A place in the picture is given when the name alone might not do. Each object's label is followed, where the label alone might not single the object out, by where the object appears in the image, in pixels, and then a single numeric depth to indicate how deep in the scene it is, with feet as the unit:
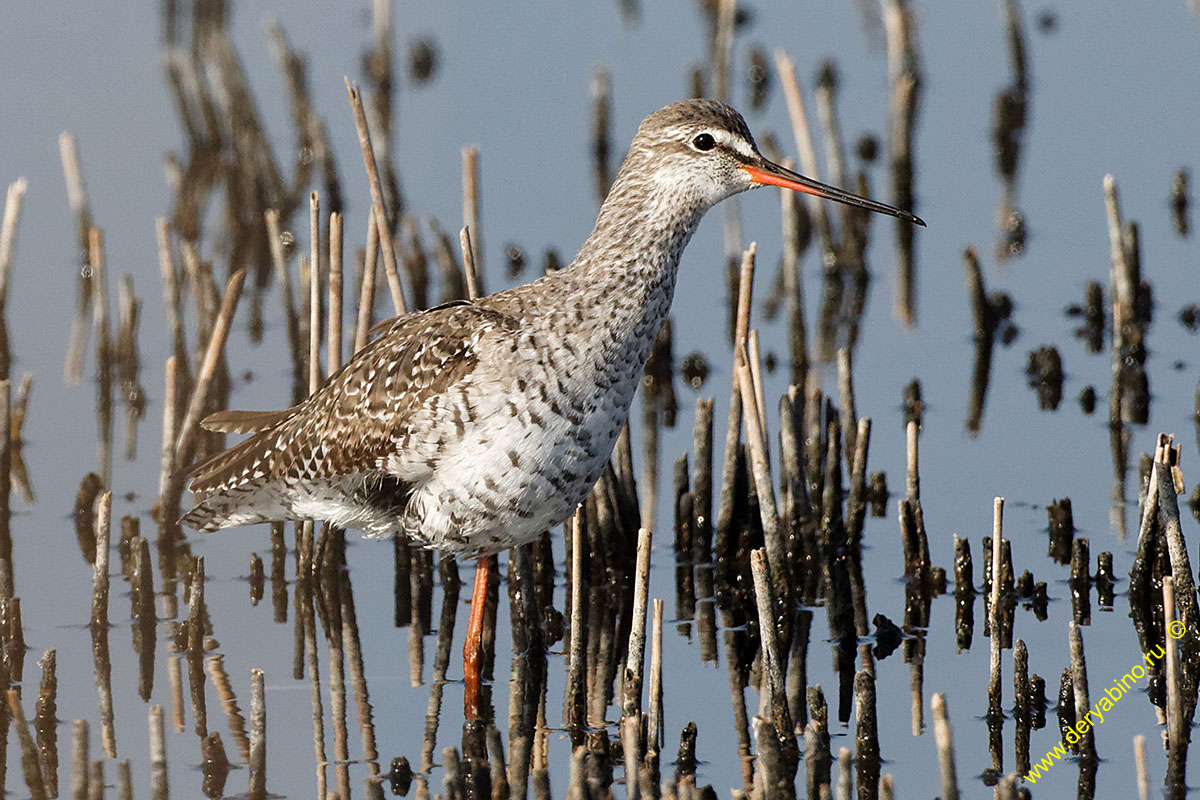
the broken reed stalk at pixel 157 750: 39.27
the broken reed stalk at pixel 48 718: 44.68
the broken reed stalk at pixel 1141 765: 35.94
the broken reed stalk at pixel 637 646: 42.42
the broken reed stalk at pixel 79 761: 41.14
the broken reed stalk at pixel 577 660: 46.68
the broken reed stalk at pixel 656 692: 41.73
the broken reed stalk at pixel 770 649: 42.86
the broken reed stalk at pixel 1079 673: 41.22
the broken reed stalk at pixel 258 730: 40.88
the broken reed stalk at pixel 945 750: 35.37
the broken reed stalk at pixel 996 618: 44.55
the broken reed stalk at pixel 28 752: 42.70
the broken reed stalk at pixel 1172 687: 39.65
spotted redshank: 43.91
